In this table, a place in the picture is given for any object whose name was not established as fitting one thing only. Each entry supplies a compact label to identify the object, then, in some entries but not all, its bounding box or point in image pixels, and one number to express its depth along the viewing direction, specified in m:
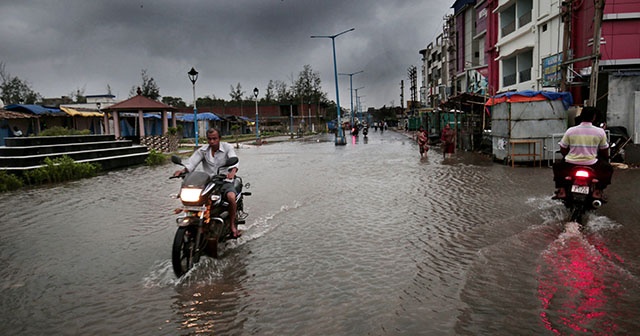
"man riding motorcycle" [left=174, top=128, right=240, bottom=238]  5.97
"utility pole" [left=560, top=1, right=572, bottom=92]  16.78
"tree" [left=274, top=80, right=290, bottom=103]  81.23
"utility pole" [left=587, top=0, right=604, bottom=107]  14.30
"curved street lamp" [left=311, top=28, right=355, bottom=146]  33.28
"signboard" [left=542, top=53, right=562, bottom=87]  21.78
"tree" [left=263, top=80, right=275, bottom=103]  82.19
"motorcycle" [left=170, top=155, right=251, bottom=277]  5.04
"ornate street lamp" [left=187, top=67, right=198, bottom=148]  25.98
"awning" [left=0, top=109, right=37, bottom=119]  24.59
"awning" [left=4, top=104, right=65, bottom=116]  28.34
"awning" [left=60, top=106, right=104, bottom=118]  30.87
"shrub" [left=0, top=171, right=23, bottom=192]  12.35
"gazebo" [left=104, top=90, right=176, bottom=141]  27.99
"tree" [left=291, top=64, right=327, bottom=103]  74.81
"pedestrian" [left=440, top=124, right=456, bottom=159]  19.55
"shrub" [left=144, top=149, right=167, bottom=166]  20.25
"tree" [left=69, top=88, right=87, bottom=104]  65.34
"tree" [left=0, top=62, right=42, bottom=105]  50.91
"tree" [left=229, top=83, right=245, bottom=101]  81.62
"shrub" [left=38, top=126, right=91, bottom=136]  19.19
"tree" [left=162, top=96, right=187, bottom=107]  81.77
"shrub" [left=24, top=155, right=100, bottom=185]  13.60
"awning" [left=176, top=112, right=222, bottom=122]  49.81
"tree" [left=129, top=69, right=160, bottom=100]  62.97
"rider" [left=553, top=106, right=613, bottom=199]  6.93
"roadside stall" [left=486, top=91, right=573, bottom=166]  15.33
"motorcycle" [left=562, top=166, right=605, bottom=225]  6.73
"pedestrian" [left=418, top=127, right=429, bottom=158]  20.23
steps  14.55
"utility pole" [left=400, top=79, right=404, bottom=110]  101.97
